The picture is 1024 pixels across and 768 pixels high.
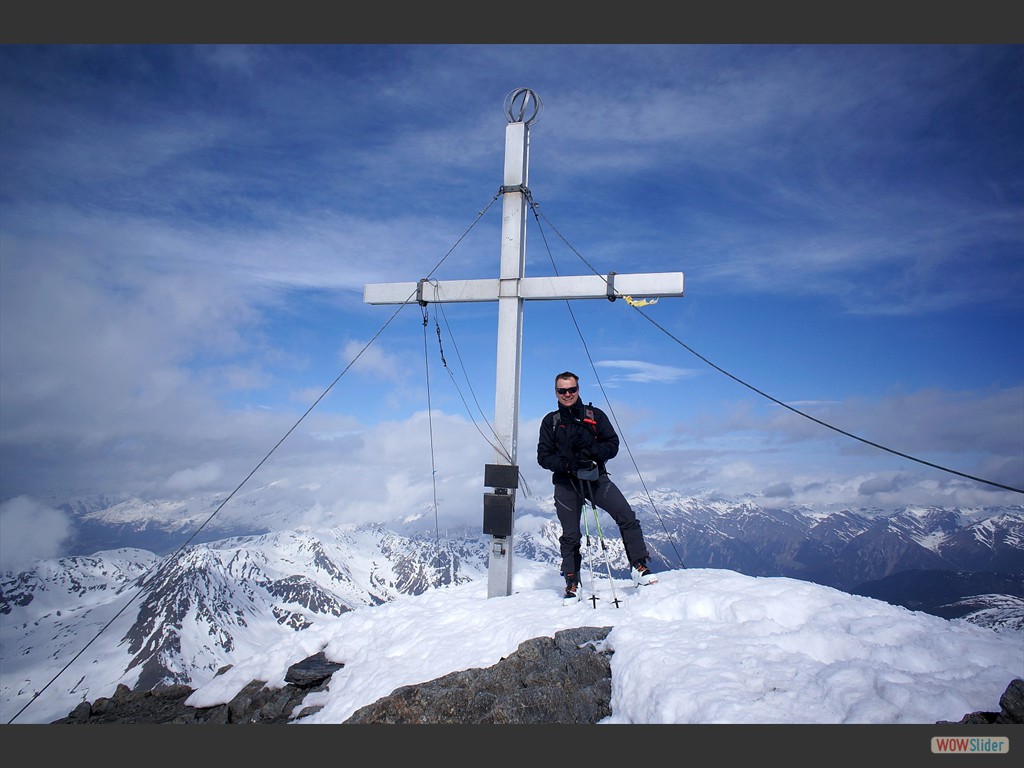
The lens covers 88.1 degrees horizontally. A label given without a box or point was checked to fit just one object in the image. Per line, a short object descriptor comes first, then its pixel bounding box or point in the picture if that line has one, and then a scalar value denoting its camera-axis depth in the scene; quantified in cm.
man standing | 780
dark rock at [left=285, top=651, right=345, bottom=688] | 720
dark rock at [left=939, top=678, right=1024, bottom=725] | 379
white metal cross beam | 906
